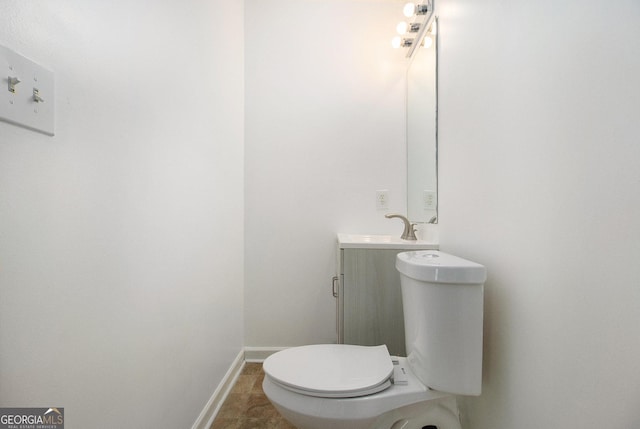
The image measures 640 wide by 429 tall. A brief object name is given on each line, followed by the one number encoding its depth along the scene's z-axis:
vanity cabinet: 1.26
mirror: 1.31
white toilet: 0.79
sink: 1.26
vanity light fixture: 1.37
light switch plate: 0.42
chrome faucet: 1.43
